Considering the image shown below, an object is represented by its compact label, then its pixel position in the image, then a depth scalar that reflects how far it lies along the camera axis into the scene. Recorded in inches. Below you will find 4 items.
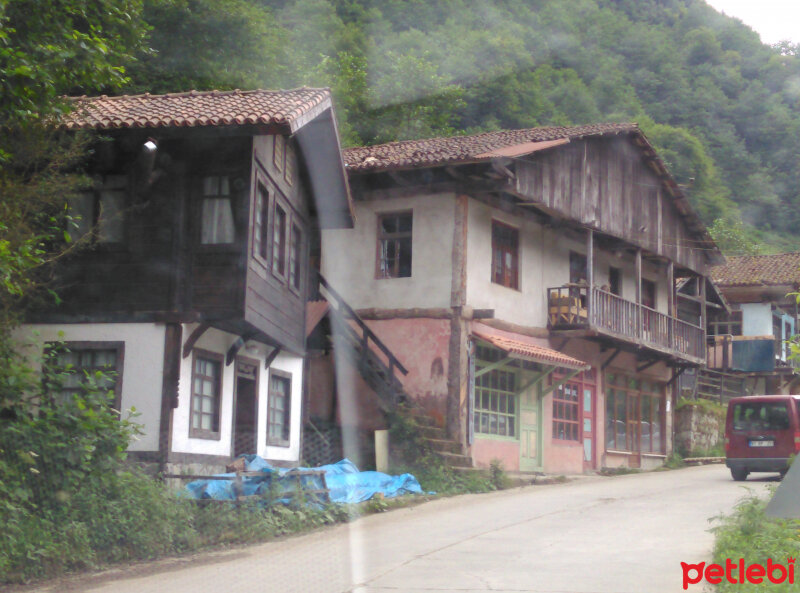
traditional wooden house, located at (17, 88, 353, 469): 581.9
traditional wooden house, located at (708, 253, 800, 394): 1497.3
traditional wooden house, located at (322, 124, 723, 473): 843.4
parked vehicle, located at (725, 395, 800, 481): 810.8
